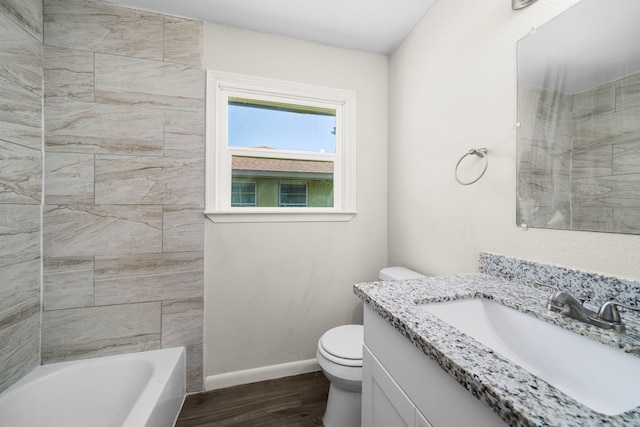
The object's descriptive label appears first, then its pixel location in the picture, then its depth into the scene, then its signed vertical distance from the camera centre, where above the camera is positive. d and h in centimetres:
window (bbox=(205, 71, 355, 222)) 171 +49
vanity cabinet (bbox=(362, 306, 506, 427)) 50 -42
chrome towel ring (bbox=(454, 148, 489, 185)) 116 +29
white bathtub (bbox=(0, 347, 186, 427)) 120 -93
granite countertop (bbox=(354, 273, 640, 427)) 37 -29
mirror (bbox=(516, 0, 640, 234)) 73 +32
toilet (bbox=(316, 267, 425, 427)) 122 -78
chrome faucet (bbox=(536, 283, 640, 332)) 62 -26
